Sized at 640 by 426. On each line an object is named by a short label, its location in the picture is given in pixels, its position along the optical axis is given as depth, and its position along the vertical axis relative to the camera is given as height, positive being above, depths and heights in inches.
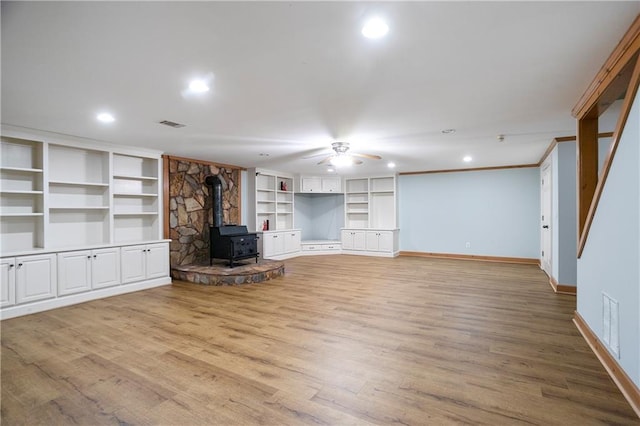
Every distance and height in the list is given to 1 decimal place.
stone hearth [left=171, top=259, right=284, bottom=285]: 210.2 -42.0
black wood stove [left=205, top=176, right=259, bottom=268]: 236.8 -20.1
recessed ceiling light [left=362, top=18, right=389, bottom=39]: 69.6 +42.7
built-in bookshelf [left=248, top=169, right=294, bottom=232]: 306.7 +12.7
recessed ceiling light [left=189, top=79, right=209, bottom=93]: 102.5 +43.4
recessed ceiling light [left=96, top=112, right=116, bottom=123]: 134.9 +43.3
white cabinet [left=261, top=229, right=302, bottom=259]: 306.7 -32.0
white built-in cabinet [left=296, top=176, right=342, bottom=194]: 355.9 +33.0
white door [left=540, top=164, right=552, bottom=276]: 216.7 -6.2
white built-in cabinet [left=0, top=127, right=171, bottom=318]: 155.7 -3.3
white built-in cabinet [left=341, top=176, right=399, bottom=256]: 335.3 -5.6
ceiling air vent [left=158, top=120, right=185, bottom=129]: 147.1 +43.3
